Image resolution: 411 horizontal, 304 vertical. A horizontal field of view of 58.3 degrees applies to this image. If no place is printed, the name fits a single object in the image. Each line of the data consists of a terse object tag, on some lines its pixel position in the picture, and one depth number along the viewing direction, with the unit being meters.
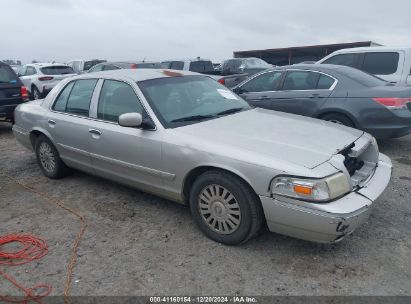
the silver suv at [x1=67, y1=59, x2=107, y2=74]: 17.56
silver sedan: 2.85
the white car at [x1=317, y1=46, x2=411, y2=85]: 7.61
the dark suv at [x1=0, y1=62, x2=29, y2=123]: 7.99
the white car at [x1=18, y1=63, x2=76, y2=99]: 13.37
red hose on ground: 2.78
